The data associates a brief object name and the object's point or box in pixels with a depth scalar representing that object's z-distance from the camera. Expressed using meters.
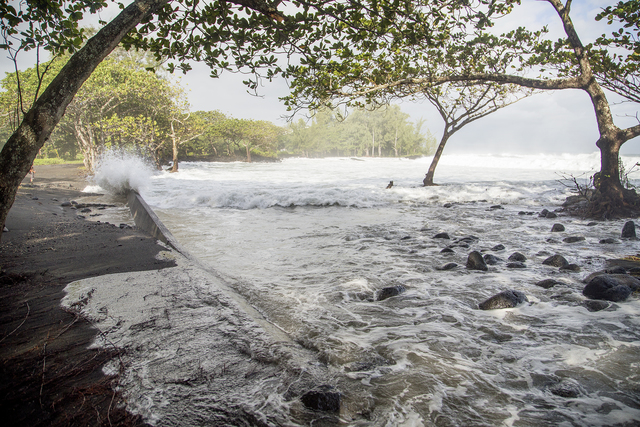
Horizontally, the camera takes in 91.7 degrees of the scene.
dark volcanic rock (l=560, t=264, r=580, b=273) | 4.18
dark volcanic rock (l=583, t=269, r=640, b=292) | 3.26
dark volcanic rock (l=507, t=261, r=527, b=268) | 4.44
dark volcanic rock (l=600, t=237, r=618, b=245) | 5.54
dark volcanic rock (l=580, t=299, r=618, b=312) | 2.99
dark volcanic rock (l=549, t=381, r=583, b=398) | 1.92
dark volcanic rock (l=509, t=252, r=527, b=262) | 4.72
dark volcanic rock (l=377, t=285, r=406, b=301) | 3.51
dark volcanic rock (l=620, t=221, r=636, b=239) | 5.78
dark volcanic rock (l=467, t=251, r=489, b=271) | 4.37
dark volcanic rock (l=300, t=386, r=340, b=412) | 1.71
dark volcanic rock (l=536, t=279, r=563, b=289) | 3.63
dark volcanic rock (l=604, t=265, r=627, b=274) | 3.89
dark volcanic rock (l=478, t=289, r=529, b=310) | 3.15
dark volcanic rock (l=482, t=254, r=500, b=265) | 4.63
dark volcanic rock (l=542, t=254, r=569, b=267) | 4.37
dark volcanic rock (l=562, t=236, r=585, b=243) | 5.76
